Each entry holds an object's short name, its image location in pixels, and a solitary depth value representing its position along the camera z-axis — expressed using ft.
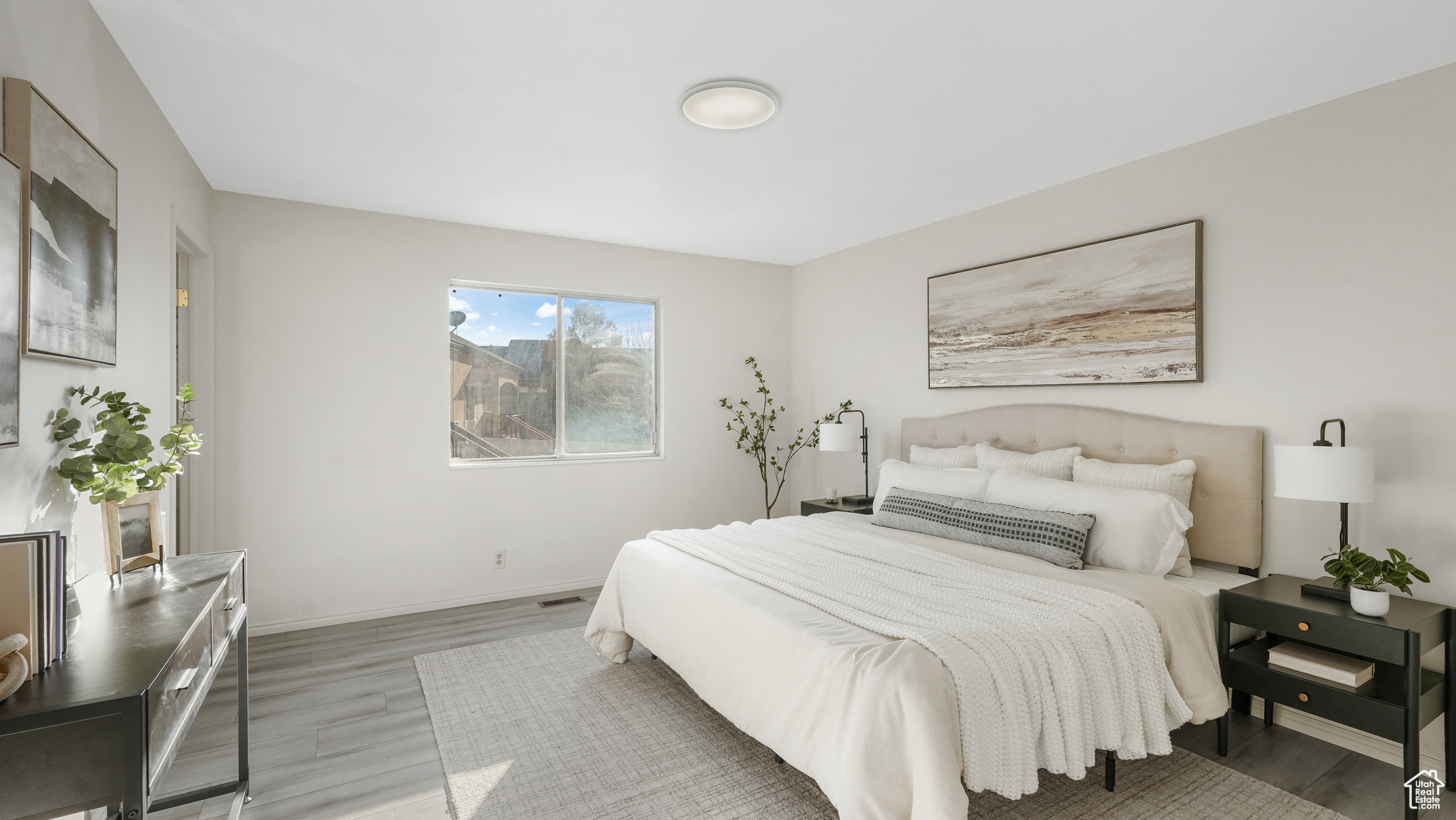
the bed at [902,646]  5.83
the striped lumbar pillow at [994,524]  9.47
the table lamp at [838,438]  15.25
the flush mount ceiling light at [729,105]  8.38
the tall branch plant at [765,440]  18.06
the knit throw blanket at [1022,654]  6.12
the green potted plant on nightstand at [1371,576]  7.31
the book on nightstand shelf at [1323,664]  7.48
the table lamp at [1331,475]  7.68
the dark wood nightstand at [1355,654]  6.95
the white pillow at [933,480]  11.80
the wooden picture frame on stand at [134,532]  6.01
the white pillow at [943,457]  12.90
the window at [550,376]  15.11
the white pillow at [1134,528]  9.14
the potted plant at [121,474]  5.93
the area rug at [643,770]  7.13
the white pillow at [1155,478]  9.81
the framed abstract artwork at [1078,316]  10.35
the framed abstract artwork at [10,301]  4.91
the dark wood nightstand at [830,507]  14.90
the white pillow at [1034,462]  11.33
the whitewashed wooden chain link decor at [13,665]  3.53
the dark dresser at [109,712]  3.45
